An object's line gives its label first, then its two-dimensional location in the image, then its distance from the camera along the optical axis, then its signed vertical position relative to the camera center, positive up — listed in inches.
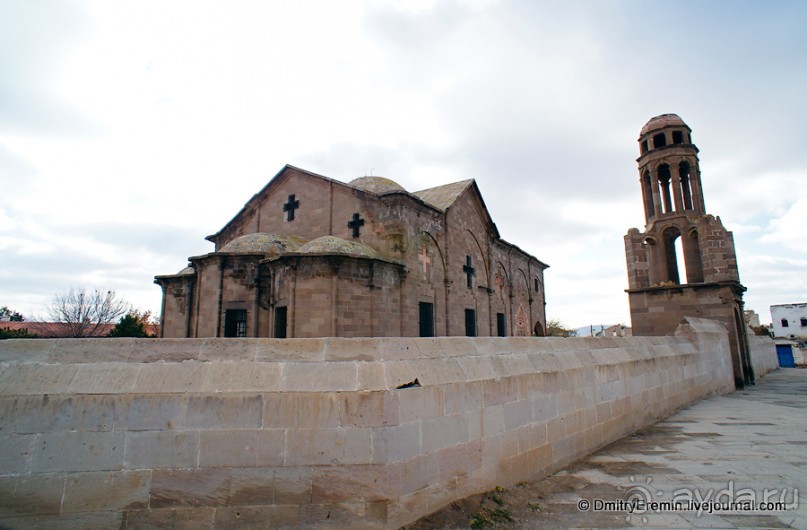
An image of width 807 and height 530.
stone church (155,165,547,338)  557.9 +107.6
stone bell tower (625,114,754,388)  626.2 +135.6
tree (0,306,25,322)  2271.4 +149.2
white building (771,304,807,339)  2341.3 +71.3
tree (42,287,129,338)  1498.5 +86.3
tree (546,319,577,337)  2182.3 +33.1
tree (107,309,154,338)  847.0 +25.3
